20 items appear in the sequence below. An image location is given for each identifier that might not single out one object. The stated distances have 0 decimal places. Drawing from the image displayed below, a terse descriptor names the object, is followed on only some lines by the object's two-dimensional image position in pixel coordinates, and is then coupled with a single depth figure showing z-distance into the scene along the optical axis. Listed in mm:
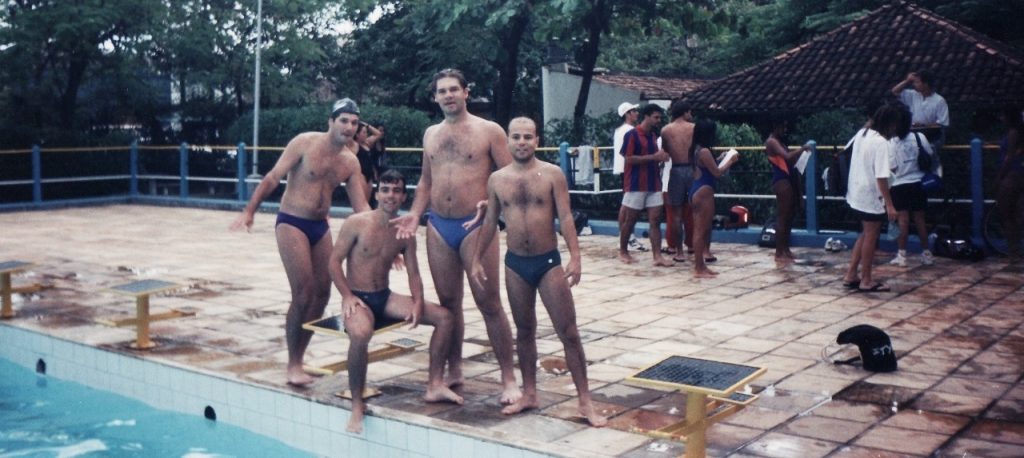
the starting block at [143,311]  7414
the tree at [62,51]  21109
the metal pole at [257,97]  20641
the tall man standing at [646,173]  11070
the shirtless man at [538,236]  5301
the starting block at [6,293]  8672
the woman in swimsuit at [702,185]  10266
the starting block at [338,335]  5841
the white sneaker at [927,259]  10911
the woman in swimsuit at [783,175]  10859
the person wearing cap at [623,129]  11547
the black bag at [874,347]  6406
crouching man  5738
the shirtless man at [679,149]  10781
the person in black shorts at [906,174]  10141
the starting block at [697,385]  4613
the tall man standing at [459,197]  5727
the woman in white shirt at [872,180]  8867
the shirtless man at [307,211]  6246
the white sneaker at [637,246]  12759
